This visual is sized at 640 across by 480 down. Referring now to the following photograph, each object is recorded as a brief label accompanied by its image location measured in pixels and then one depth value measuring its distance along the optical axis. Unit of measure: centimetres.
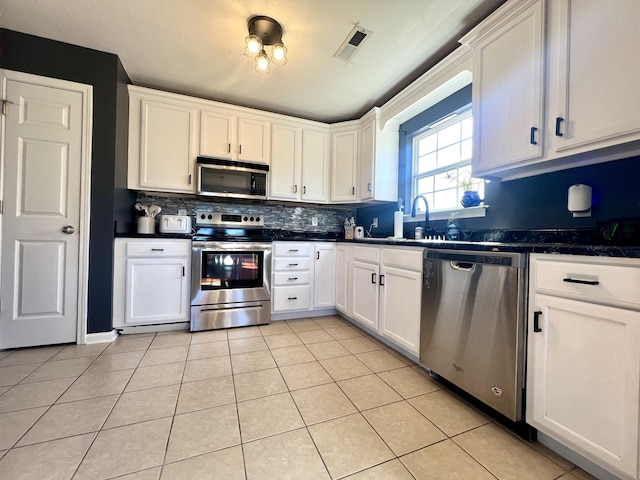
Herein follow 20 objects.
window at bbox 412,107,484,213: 234
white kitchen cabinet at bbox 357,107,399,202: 298
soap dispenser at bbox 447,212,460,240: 218
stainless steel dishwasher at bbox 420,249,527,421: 124
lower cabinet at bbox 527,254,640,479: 91
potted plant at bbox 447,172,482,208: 211
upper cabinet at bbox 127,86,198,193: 264
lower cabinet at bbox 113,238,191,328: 235
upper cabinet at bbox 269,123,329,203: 316
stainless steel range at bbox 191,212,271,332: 257
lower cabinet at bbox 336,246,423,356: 188
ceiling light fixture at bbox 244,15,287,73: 187
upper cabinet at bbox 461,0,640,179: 116
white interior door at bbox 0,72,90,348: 205
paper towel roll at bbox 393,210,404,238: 279
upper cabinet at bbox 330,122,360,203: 328
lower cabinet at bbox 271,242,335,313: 289
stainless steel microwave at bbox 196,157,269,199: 282
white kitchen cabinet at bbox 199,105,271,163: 287
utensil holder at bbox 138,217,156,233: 259
